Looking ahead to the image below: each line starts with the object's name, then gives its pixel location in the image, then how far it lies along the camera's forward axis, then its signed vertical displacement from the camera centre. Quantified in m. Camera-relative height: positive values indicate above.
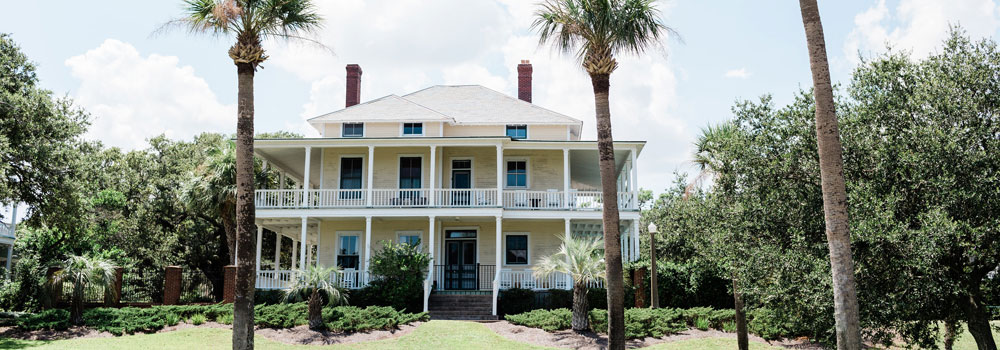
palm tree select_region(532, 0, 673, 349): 13.66 +4.40
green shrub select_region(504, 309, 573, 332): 17.75 -1.43
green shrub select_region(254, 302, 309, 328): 17.64 -1.33
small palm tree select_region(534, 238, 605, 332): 17.59 -0.14
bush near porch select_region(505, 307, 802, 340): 17.06 -1.44
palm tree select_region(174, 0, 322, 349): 12.32 +3.68
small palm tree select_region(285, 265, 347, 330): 17.73 -0.77
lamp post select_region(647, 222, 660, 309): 19.72 -0.81
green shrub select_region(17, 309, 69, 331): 17.55 -1.47
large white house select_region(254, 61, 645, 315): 23.34 +2.30
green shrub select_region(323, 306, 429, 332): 17.52 -1.40
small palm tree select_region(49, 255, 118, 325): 18.12 -0.39
